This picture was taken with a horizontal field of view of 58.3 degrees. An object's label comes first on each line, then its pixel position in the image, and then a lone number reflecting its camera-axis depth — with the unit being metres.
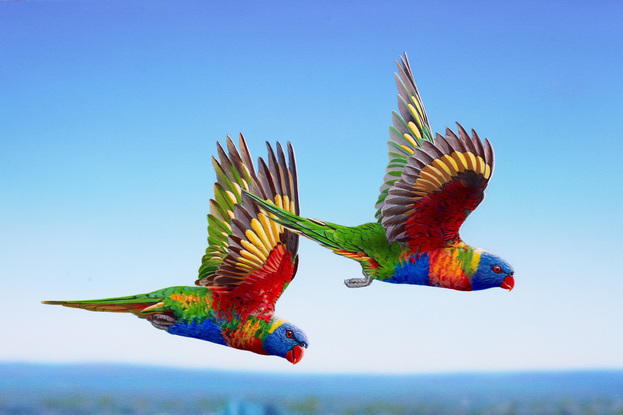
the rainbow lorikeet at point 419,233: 2.31
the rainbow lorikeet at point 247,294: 2.49
